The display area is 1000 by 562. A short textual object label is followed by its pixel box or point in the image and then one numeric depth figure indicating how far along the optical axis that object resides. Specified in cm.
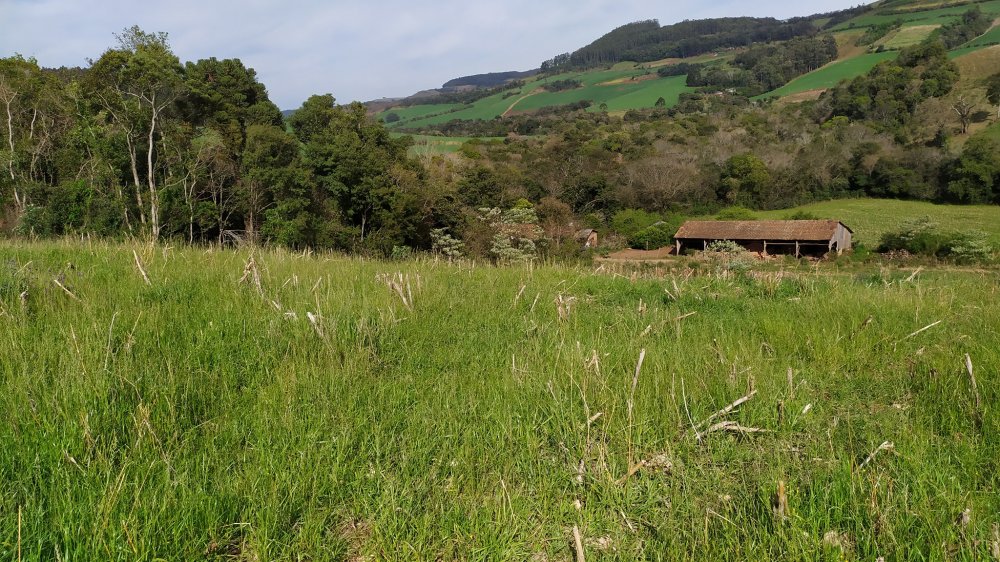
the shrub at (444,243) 3194
